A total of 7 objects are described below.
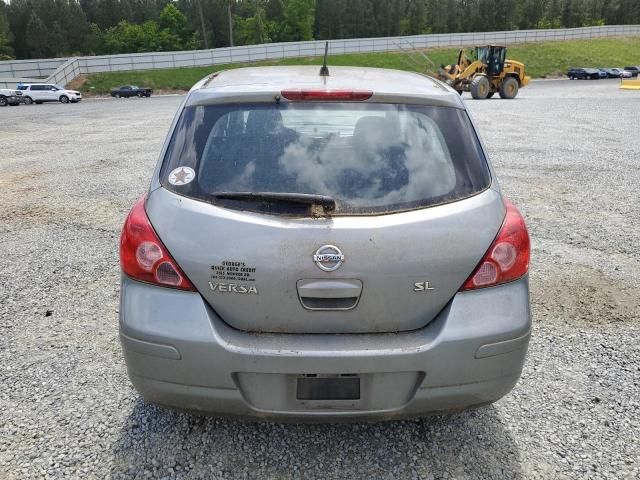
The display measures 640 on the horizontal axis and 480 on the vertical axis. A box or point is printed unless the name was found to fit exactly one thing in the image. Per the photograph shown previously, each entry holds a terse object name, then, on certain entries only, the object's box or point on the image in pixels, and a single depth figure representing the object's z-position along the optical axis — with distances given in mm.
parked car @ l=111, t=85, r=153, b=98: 42000
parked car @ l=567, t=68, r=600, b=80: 50906
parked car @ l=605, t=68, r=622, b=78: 52312
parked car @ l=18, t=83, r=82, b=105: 35375
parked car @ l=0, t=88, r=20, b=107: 33250
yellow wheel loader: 27766
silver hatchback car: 2002
